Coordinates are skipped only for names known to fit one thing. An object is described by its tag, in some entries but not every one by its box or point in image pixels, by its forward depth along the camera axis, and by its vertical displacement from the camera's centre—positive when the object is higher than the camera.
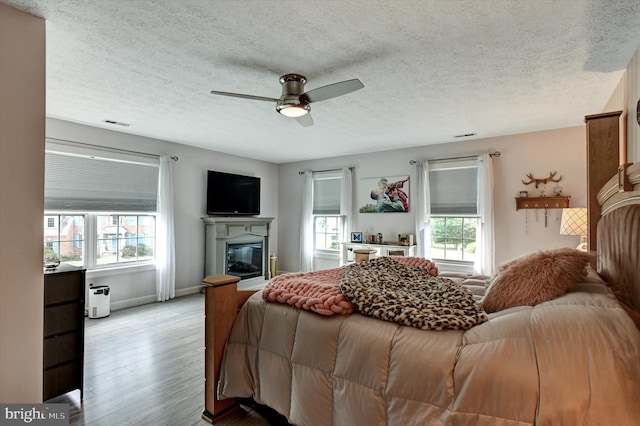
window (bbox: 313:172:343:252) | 6.30 +0.09
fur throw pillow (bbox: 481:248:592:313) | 1.54 -0.32
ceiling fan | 2.38 +0.94
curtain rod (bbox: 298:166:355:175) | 6.05 +0.92
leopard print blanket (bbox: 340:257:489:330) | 1.44 -0.44
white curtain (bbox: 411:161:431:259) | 5.20 +0.08
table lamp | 3.23 -0.07
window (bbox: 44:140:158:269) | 3.89 +0.15
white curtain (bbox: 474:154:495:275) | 4.62 -0.07
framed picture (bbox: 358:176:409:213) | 5.53 +0.38
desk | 5.23 -0.58
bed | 1.07 -0.60
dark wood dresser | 2.17 -0.80
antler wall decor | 4.31 +0.49
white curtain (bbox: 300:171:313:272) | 6.50 -0.24
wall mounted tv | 5.55 +0.42
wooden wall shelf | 4.22 +0.17
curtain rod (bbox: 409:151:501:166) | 4.65 +0.90
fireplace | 5.36 -0.56
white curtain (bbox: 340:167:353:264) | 6.04 +0.27
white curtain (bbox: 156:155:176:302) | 4.81 -0.24
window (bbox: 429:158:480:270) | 4.87 +0.08
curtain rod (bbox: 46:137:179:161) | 3.90 +0.94
